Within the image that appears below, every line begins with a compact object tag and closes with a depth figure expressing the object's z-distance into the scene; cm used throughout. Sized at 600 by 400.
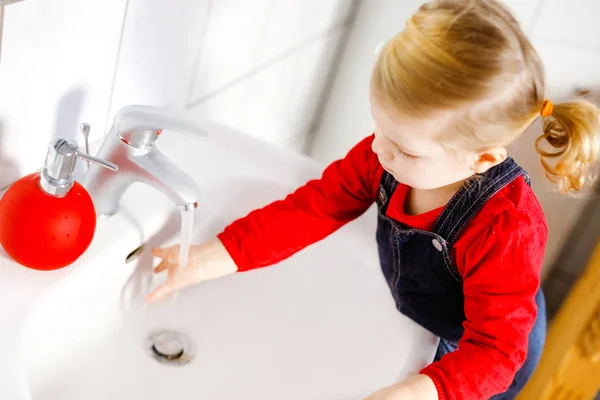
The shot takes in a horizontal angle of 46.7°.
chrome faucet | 58
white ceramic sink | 64
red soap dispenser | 54
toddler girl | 56
